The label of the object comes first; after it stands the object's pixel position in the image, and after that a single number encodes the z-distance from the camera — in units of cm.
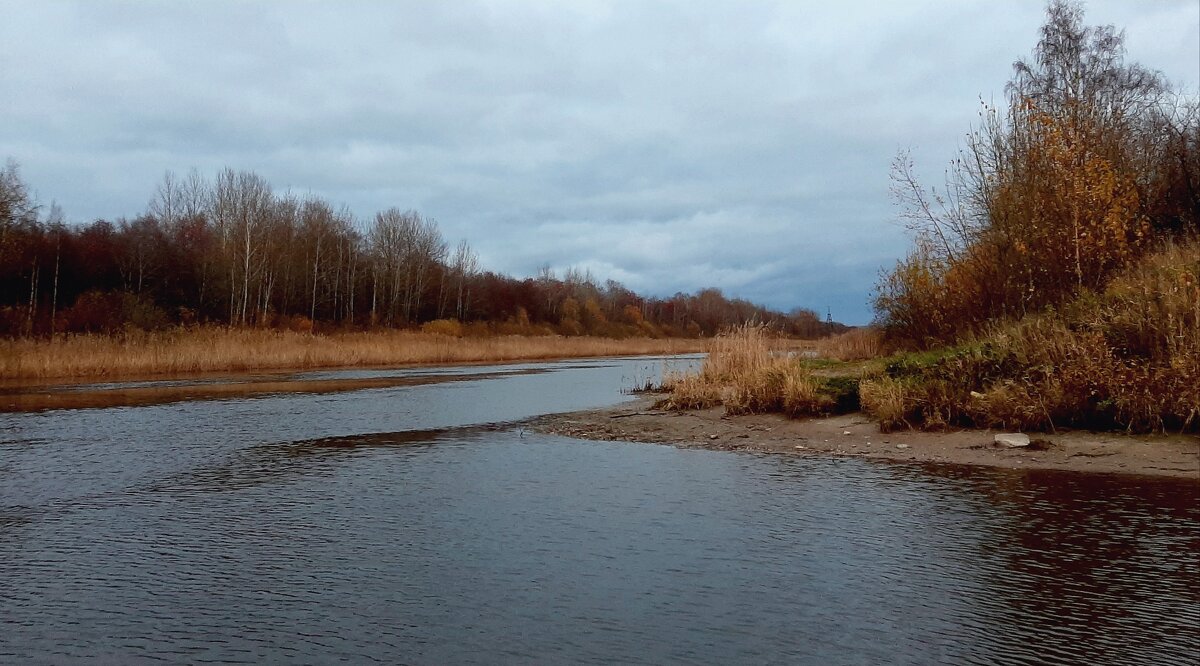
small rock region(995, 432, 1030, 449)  964
